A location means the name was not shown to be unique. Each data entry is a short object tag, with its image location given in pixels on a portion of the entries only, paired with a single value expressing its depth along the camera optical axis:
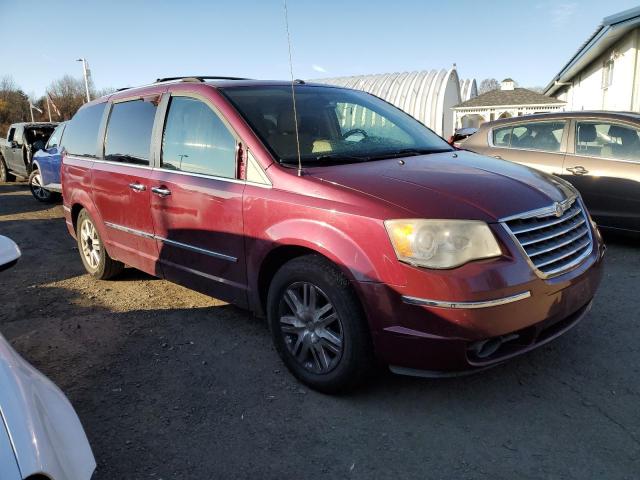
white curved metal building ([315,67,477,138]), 25.16
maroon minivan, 2.46
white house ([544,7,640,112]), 10.93
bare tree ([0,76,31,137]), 57.12
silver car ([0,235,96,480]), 1.38
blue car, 9.96
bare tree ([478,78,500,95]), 82.10
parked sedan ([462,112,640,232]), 5.53
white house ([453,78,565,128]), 23.02
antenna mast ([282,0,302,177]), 2.96
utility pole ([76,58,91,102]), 31.68
